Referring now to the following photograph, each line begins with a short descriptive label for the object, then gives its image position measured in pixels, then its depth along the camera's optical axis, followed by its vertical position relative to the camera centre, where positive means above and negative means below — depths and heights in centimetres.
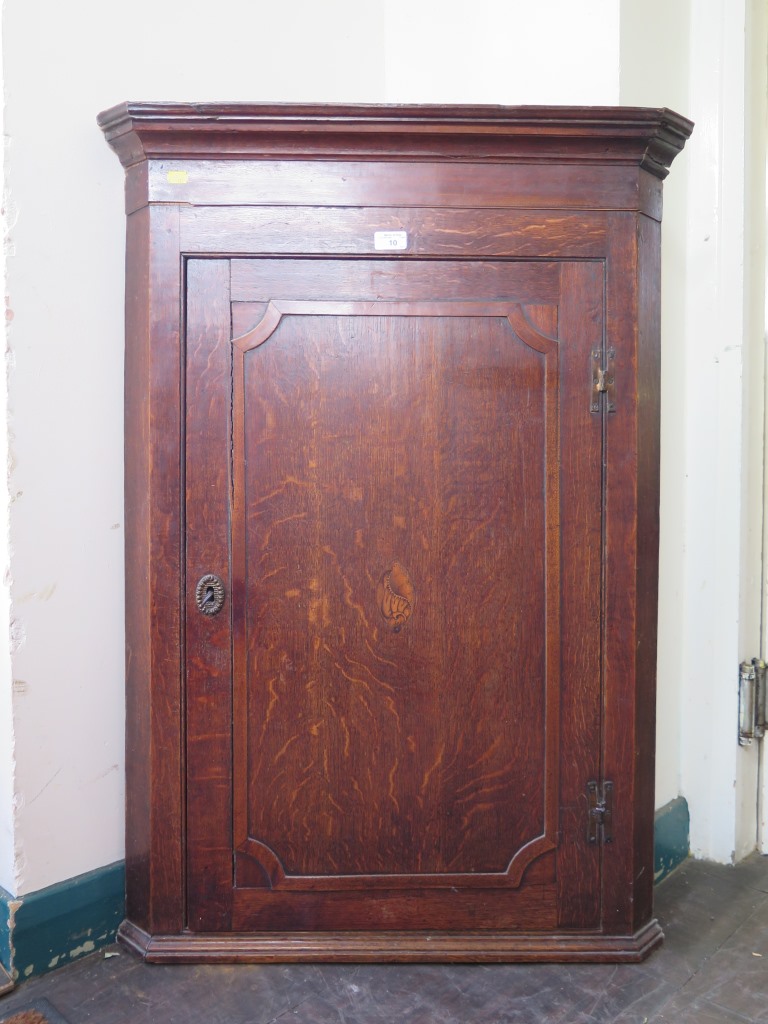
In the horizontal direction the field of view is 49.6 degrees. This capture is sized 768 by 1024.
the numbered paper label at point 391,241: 171 +51
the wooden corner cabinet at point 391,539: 171 -10
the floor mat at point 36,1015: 160 -102
